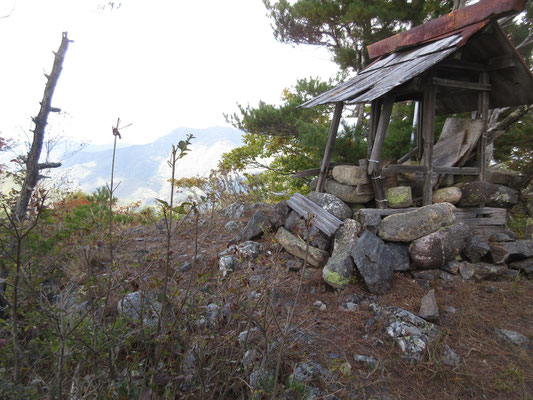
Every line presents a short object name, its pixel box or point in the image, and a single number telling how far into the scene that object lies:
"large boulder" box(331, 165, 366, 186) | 4.56
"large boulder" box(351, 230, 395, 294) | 3.44
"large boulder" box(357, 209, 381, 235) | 3.95
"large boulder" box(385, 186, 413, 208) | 4.33
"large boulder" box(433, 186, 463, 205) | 4.45
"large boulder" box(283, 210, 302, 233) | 4.46
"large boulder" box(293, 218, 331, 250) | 4.16
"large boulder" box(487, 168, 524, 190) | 5.04
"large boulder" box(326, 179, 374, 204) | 4.61
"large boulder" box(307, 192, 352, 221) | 4.46
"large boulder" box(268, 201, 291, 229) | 4.77
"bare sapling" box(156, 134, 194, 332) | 1.51
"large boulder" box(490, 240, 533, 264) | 3.93
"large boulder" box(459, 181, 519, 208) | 4.45
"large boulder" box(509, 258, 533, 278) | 3.89
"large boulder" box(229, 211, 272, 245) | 4.77
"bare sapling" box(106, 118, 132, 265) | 1.69
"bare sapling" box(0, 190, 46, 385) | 1.51
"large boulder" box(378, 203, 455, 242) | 3.78
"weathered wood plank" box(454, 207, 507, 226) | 4.57
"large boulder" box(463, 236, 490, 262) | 3.93
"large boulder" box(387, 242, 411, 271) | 3.74
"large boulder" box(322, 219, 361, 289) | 3.49
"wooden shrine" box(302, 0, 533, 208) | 4.04
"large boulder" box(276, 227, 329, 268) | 3.98
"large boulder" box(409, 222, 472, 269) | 3.65
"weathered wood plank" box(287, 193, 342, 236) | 4.18
